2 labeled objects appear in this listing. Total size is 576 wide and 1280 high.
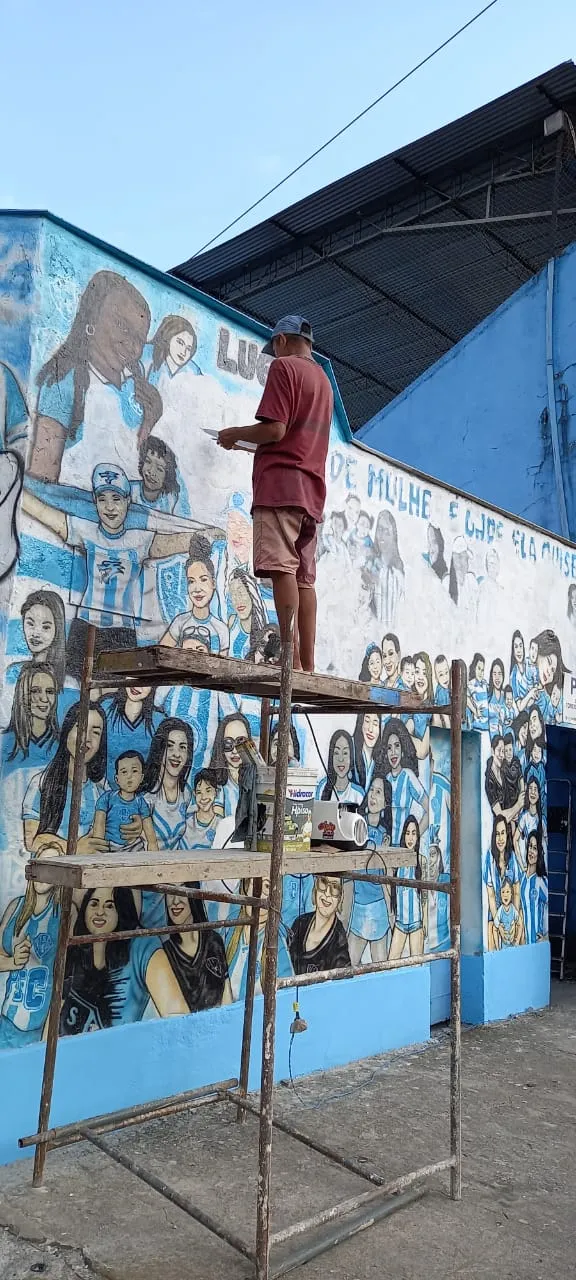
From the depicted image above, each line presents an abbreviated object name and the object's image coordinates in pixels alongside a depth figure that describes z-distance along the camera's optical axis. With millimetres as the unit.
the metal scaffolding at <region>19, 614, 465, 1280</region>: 3295
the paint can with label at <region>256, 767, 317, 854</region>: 4184
